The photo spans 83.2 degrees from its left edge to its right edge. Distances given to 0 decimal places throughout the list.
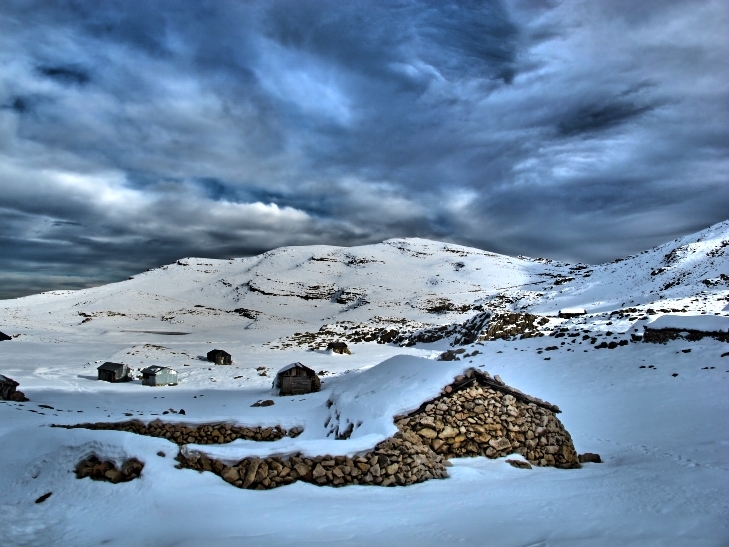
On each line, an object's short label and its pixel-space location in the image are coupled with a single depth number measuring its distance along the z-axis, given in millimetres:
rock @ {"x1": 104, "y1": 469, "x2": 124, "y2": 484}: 8453
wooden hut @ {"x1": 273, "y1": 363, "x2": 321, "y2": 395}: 28406
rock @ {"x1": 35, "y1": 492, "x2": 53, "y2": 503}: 8367
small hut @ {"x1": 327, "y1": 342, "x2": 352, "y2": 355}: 45719
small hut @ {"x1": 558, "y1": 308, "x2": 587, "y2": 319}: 43791
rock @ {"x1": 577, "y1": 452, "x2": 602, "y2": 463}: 11703
